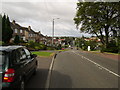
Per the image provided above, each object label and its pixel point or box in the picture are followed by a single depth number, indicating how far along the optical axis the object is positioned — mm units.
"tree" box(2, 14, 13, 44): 25021
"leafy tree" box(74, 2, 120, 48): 20324
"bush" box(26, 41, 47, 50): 26179
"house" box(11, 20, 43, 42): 40361
